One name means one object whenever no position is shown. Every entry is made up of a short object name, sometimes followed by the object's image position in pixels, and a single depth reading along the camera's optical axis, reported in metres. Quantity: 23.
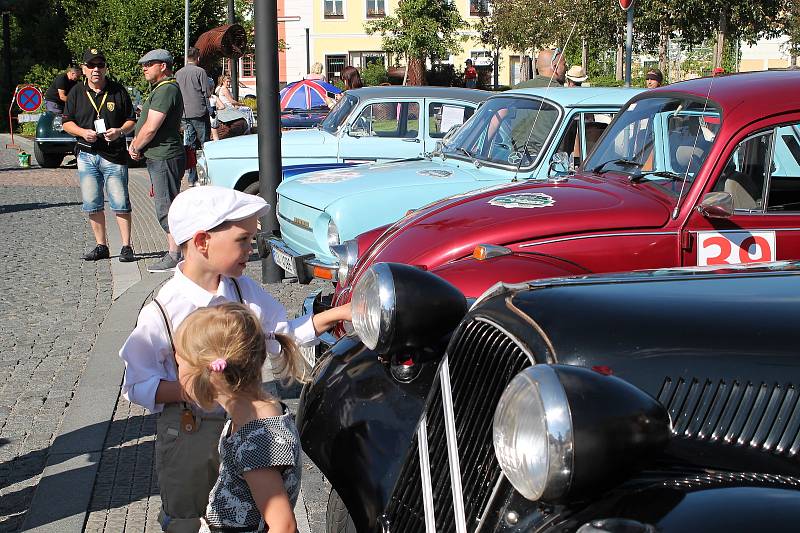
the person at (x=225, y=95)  18.61
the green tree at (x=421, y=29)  43.62
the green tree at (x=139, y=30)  34.47
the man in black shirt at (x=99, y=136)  9.32
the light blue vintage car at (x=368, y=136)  10.40
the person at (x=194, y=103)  13.15
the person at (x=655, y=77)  13.58
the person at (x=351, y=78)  17.91
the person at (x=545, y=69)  8.66
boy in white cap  3.00
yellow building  59.19
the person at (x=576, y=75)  10.17
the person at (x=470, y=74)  23.89
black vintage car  1.89
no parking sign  20.58
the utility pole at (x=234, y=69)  25.23
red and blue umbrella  20.28
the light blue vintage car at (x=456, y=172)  7.10
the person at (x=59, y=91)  13.91
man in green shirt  9.26
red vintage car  4.73
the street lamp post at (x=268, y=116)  8.41
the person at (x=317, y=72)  22.72
